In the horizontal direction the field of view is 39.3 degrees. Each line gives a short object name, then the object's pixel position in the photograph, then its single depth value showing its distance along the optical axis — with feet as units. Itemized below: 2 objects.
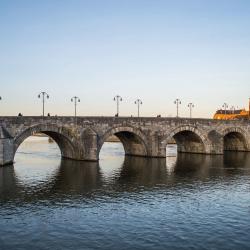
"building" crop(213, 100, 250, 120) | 403.30
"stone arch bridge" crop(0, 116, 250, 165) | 135.74
